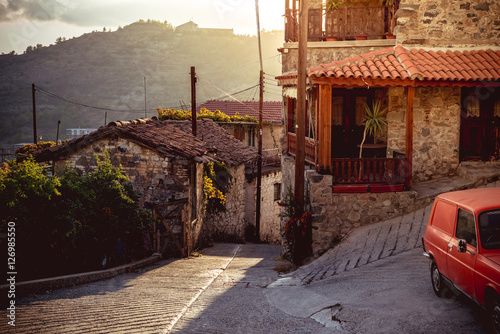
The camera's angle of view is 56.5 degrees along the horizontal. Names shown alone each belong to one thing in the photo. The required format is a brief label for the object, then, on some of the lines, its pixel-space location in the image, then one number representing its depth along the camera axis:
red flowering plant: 11.86
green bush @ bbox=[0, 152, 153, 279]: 9.70
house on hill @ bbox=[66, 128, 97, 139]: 51.56
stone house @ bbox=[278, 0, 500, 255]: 12.07
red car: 5.60
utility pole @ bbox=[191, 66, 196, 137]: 18.39
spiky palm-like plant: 12.93
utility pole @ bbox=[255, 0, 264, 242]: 23.91
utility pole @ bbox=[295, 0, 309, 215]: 11.46
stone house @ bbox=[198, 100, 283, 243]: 25.83
